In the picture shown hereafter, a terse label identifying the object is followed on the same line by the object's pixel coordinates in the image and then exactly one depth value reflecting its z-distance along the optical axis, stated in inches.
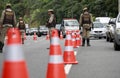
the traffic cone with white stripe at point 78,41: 773.6
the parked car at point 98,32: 1354.6
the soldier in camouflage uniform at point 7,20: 594.9
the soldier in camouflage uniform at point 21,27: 959.6
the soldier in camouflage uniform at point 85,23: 769.6
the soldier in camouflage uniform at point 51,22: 674.8
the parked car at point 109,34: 946.4
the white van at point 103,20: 1548.0
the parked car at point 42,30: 2370.3
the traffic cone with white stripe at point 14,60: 195.9
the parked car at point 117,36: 621.6
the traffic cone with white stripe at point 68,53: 430.0
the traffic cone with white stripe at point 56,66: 263.3
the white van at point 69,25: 1565.1
